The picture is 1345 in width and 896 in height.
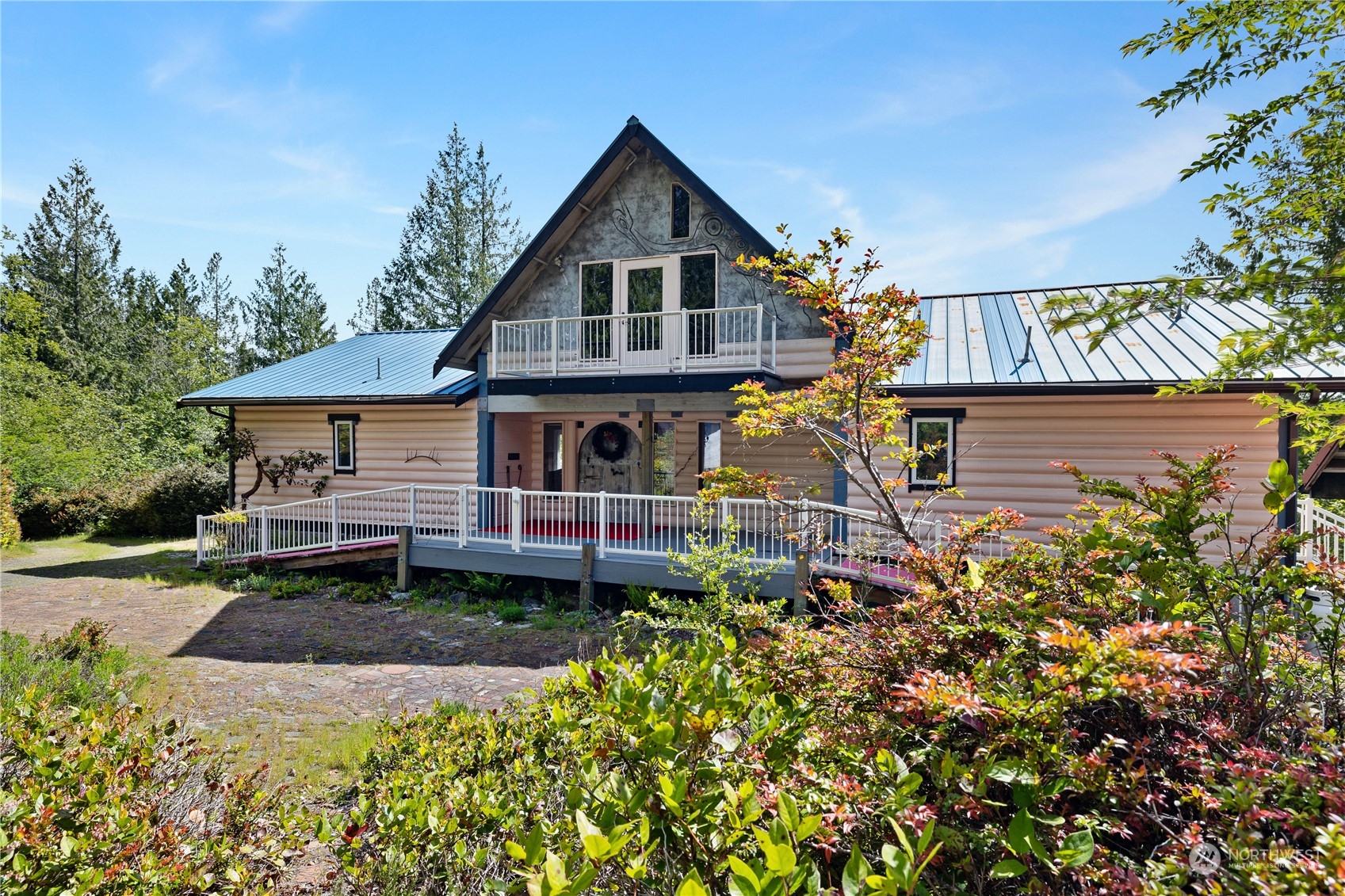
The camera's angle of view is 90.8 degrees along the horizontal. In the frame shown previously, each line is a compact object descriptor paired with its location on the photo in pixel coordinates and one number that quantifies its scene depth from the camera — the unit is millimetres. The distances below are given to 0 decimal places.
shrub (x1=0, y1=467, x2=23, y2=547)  11911
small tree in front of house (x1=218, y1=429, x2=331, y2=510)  17547
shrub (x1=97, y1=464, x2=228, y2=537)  20984
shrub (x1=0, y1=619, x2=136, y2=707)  6312
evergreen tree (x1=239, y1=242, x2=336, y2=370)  40750
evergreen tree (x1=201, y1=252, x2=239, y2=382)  44781
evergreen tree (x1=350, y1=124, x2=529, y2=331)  34250
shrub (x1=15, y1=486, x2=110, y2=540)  20266
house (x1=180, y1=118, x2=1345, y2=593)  11508
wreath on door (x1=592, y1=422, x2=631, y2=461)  16219
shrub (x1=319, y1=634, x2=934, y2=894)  1907
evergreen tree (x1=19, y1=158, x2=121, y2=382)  35312
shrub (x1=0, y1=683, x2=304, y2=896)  2863
